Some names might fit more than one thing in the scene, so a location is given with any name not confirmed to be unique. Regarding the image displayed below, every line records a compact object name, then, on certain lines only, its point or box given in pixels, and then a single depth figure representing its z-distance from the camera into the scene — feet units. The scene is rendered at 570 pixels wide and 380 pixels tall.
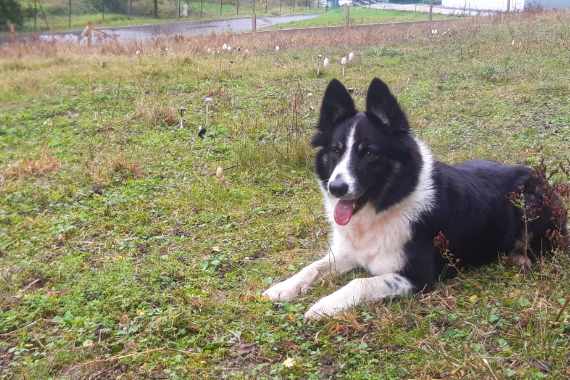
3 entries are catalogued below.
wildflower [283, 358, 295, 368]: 9.39
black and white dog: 11.38
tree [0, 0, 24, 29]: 84.74
